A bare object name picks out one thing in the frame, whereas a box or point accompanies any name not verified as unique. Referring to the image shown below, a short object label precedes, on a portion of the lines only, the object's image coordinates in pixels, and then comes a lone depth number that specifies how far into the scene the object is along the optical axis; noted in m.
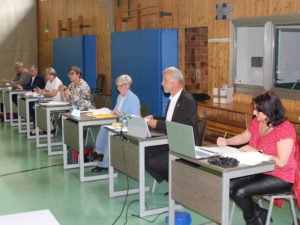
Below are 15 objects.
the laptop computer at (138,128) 3.88
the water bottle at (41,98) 6.98
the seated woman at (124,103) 4.97
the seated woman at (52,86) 7.29
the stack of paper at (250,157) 3.01
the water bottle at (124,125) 4.26
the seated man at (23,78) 9.16
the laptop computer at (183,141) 3.04
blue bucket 3.60
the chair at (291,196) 3.21
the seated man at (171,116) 4.00
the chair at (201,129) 4.15
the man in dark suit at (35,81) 8.68
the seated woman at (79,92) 6.12
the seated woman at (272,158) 3.13
